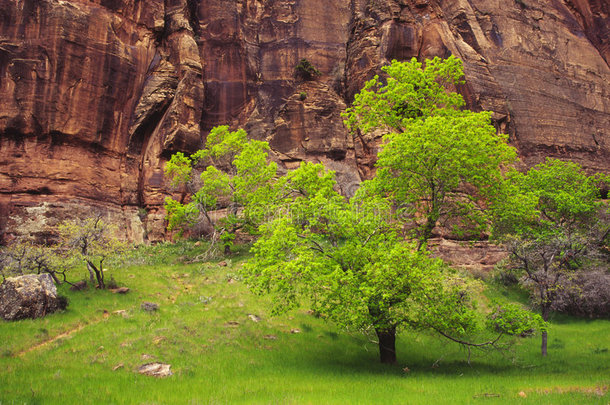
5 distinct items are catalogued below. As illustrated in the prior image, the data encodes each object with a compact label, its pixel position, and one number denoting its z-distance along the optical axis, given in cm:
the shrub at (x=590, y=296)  2206
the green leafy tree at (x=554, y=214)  1557
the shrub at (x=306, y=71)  4466
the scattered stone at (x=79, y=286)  1889
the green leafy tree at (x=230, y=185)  2984
